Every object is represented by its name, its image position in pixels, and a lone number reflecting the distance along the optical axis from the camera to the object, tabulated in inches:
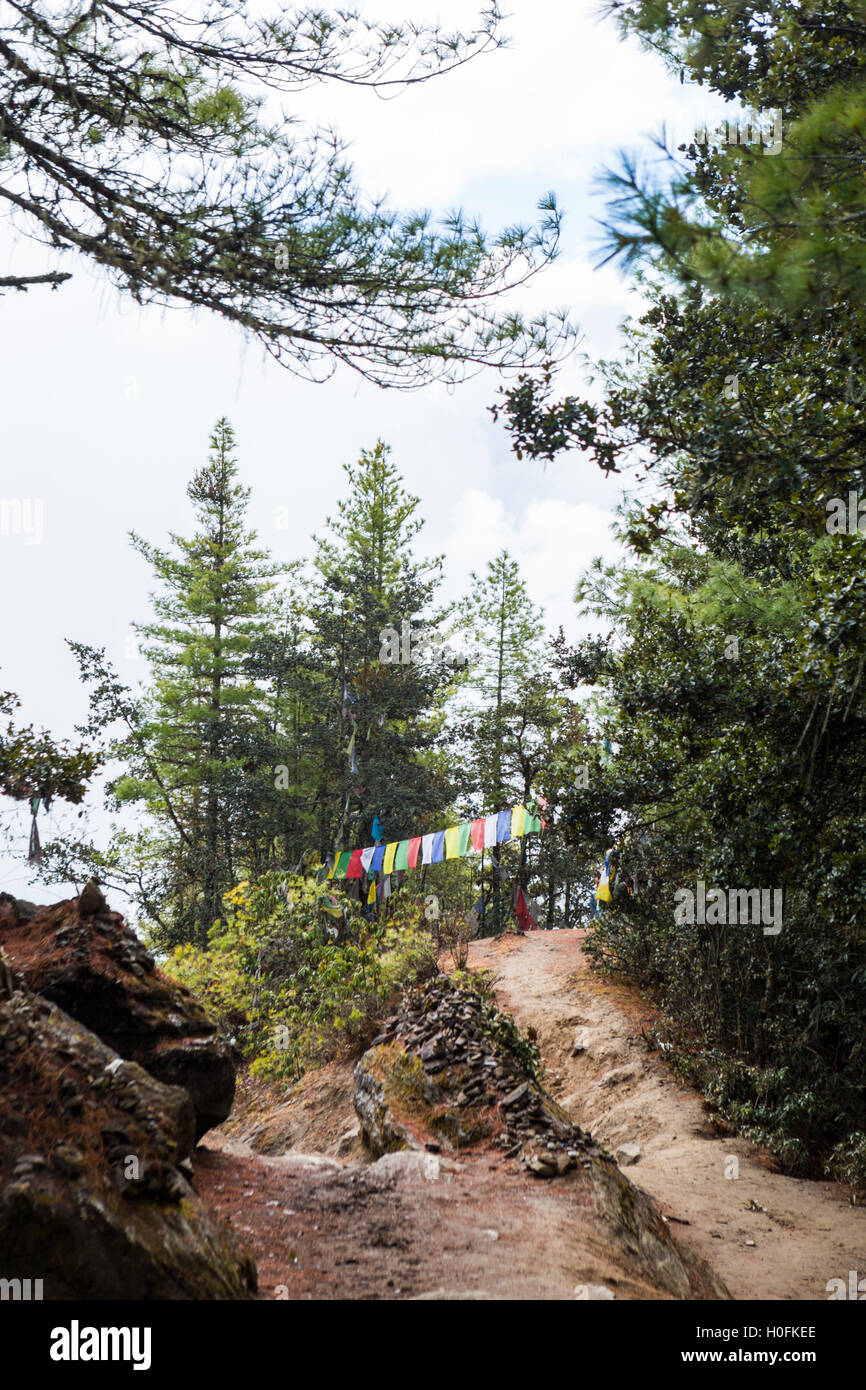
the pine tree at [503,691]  886.4
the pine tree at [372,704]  745.6
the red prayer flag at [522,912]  726.5
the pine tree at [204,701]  766.5
